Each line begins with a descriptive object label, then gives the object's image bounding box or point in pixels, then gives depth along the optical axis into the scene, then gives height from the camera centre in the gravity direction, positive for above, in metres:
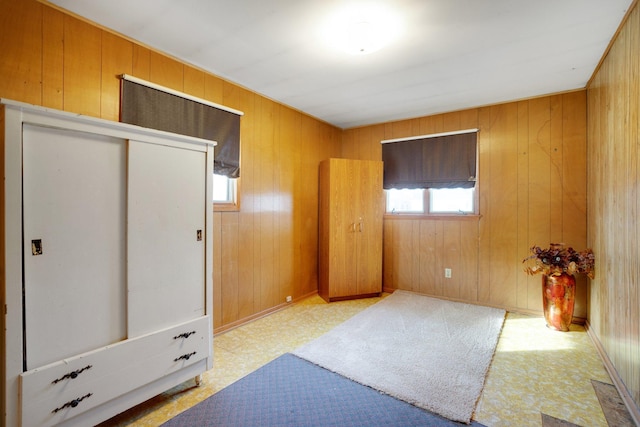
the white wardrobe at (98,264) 1.28 -0.27
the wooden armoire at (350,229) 3.76 -0.19
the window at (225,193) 2.84 +0.21
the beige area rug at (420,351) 1.88 -1.12
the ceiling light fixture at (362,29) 1.81 +1.23
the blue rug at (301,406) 1.63 -1.14
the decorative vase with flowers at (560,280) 2.75 -0.62
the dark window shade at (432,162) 3.59 +0.67
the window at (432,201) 3.69 +0.18
